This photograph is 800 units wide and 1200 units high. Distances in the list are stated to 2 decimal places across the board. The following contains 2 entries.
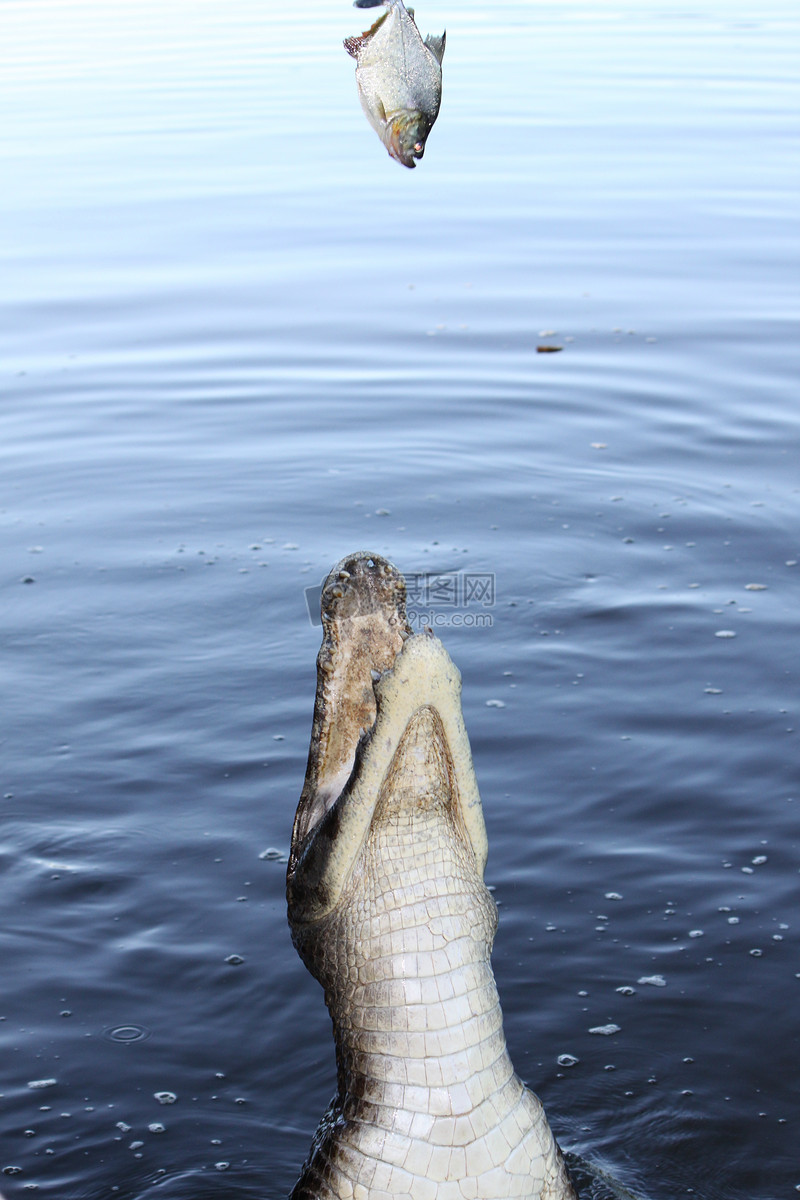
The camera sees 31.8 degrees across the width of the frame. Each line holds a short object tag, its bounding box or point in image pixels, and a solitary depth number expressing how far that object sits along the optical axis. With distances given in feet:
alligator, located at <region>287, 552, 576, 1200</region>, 9.67
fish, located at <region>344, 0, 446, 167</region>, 12.24
